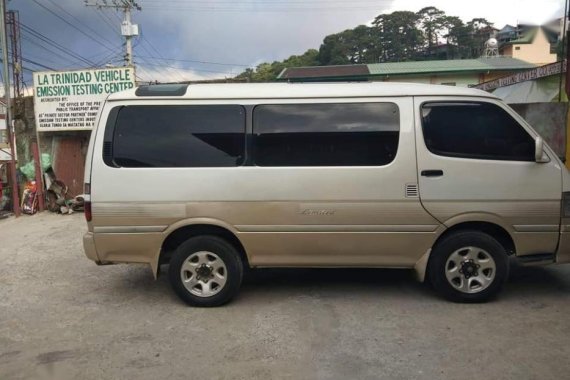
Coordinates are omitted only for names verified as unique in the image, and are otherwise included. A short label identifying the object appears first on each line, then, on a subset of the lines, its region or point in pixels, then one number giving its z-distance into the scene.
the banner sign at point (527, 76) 12.61
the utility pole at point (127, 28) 32.19
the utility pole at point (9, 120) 11.18
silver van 5.12
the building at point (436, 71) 42.00
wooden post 11.38
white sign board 11.70
